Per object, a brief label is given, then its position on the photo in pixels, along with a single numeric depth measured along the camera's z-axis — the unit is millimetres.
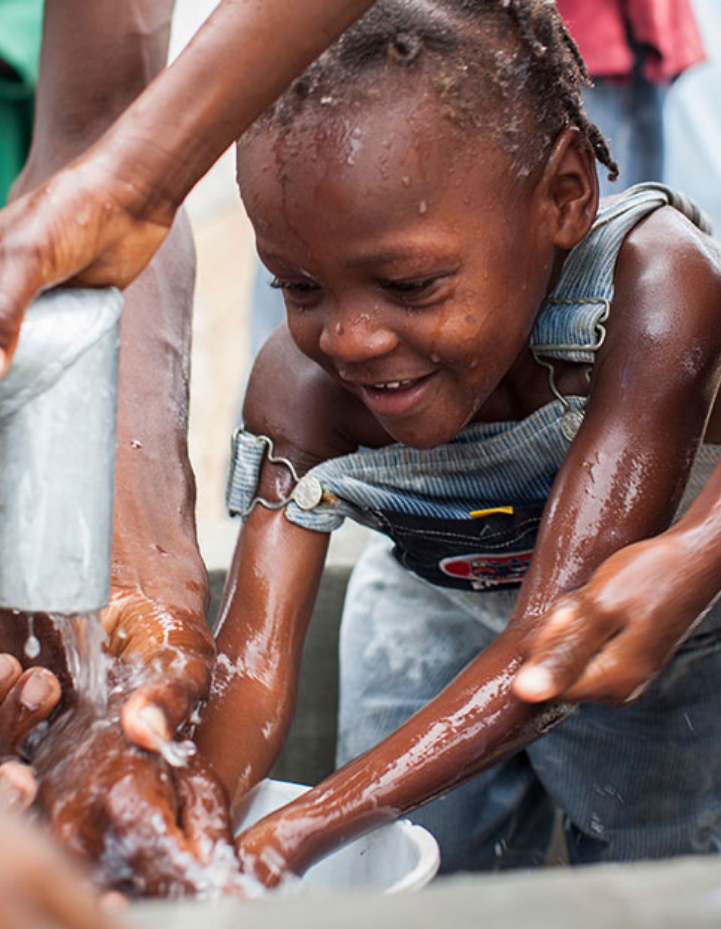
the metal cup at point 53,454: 555
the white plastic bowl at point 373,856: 642
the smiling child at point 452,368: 683
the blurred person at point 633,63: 1390
